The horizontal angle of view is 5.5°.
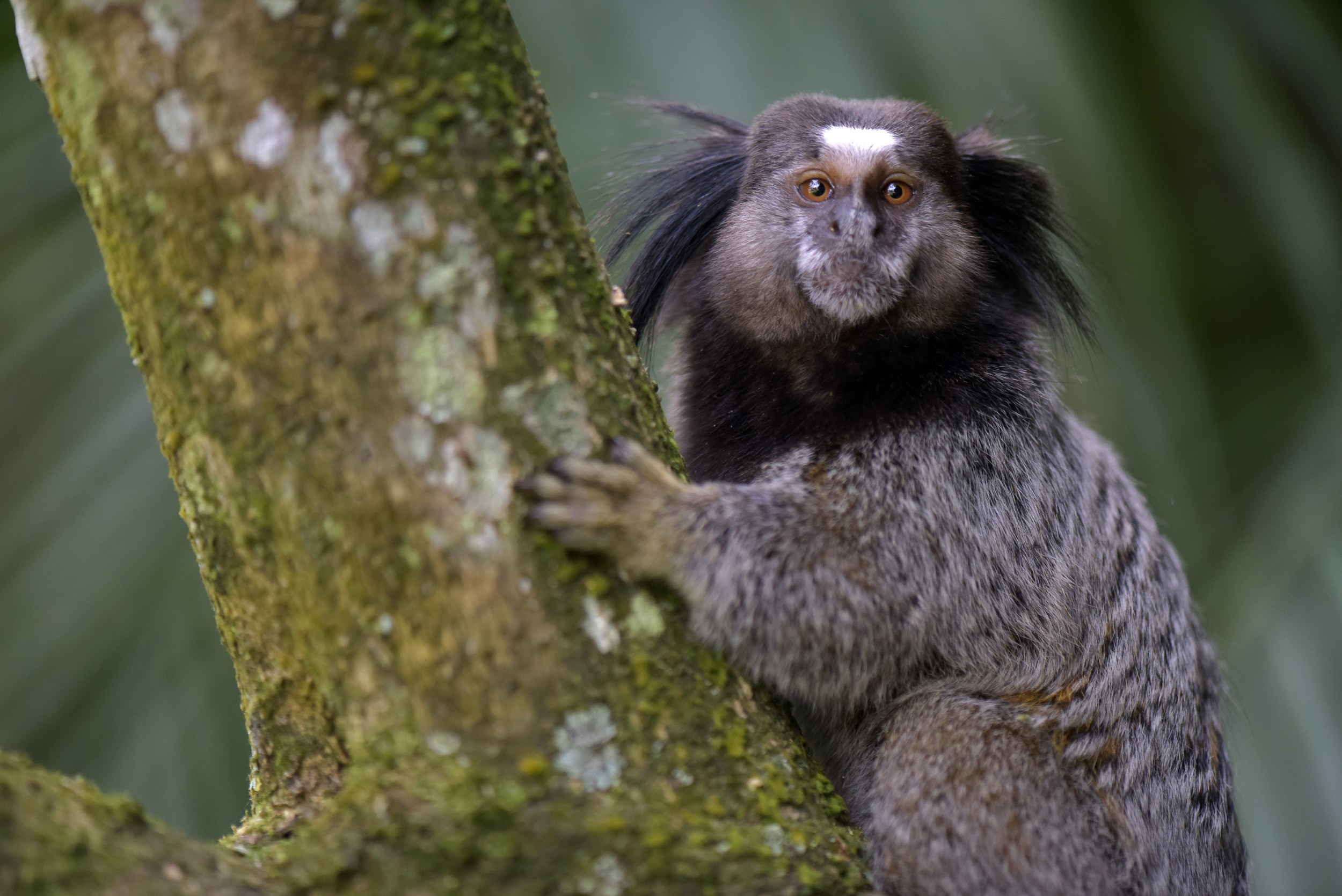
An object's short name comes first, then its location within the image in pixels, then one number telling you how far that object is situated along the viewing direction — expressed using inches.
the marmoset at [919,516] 91.3
